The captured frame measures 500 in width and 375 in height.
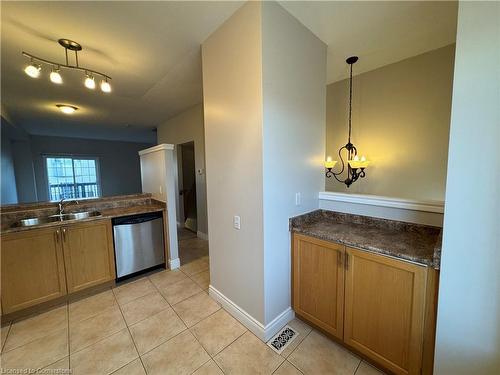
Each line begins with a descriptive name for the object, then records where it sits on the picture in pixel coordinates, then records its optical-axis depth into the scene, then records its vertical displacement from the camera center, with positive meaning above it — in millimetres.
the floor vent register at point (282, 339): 1643 -1427
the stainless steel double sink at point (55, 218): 2320 -524
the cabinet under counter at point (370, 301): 1210 -930
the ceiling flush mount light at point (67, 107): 3685 +1244
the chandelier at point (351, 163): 2484 +76
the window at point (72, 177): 6788 -58
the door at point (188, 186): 4879 -327
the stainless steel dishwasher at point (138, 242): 2525 -910
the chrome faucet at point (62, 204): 2538 -369
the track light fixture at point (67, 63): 1774 +970
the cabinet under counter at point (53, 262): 1908 -913
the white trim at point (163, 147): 2816 +368
